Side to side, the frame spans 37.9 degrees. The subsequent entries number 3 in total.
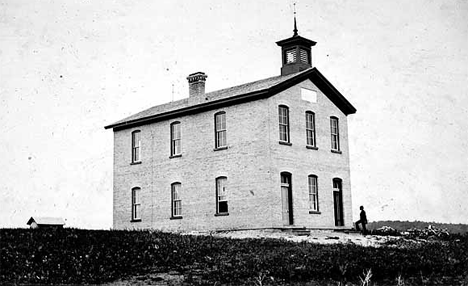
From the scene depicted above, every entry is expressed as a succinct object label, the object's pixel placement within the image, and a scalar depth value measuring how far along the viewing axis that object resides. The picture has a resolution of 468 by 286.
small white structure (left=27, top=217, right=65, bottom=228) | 29.05
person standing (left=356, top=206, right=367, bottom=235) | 31.94
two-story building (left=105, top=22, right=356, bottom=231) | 29.47
